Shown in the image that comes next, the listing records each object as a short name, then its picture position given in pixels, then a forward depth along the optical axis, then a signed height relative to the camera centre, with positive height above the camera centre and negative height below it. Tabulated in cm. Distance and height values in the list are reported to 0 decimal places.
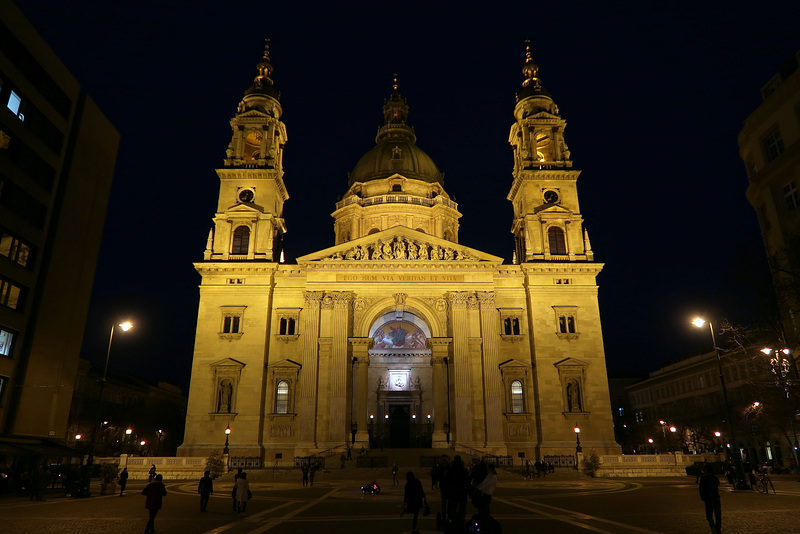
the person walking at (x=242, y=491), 1784 -73
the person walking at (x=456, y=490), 1321 -52
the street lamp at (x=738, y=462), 2578 +15
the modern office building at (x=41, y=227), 3278 +1407
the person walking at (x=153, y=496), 1448 -72
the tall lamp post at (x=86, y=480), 2554 -59
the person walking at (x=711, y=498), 1377 -73
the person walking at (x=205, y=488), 1911 -69
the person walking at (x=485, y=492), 1228 -53
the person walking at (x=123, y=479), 2622 -56
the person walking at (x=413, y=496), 1369 -69
